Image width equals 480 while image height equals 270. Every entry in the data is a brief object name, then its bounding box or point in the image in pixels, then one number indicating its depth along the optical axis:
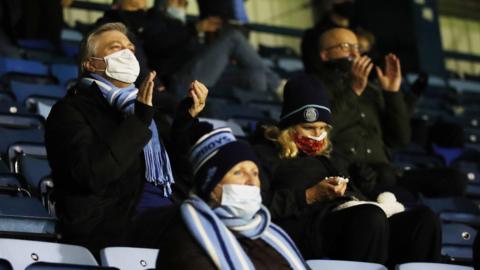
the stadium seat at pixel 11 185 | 11.05
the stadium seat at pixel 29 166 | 11.85
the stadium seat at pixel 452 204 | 14.83
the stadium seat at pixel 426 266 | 9.99
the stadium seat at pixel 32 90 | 15.30
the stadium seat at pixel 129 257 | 9.13
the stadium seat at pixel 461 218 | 14.35
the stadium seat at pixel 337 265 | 9.73
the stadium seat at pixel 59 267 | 8.31
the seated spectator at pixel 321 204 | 10.70
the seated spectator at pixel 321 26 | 15.93
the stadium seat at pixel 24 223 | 10.17
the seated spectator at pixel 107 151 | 9.91
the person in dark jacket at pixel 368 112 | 13.95
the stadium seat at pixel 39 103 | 14.37
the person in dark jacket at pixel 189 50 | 17.19
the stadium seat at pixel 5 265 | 8.27
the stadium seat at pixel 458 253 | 12.79
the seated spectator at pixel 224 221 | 8.31
